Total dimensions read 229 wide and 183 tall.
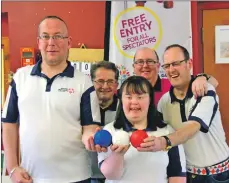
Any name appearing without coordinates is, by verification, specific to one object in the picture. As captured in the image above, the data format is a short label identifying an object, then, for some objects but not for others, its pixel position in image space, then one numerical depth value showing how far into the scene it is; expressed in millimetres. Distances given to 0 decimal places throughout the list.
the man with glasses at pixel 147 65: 1943
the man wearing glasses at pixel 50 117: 1553
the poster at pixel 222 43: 2750
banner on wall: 2775
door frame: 2760
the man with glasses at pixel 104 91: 1763
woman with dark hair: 1414
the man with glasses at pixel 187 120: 1719
